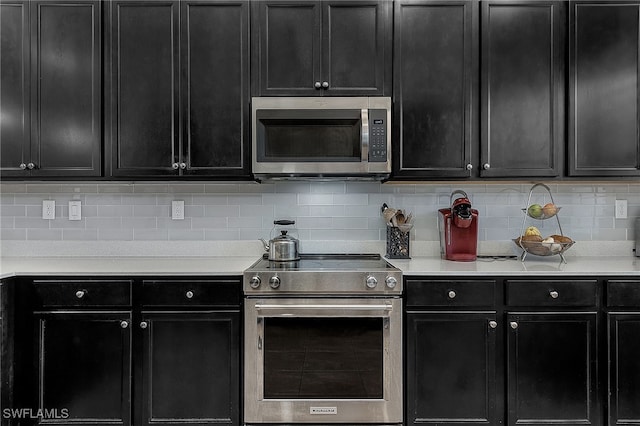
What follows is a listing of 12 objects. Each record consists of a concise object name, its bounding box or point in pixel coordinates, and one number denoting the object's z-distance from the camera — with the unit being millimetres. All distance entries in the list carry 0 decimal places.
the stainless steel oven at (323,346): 2070
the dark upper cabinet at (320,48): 2375
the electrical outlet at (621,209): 2717
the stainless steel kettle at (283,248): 2410
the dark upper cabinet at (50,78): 2371
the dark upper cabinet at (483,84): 2371
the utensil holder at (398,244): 2576
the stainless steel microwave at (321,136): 2318
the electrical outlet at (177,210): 2740
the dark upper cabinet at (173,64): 2373
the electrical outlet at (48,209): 2727
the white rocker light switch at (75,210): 2730
